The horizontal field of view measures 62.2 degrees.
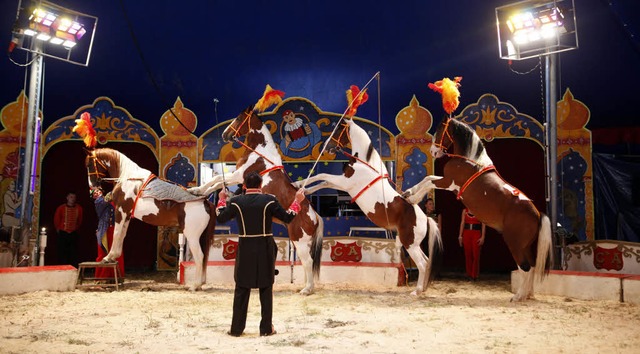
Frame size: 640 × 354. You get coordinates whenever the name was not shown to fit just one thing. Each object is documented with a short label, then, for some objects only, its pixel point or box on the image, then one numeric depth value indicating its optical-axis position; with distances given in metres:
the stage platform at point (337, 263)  8.62
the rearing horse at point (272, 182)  7.52
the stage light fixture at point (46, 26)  8.35
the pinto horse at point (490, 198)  6.75
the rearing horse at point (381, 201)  7.40
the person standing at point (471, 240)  9.38
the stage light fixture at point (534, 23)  8.13
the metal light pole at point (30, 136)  8.27
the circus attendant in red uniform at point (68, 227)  9.48
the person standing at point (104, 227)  8.47
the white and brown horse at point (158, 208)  7.81
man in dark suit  4.66
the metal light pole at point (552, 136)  7.82
